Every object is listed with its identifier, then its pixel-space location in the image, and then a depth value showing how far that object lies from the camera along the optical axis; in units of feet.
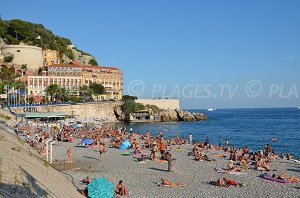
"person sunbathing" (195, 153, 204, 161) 75.31
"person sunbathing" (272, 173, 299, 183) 54.43
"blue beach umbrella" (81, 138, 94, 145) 96.51
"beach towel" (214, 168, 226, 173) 62.06
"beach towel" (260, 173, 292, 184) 53.89
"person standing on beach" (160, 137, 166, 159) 81.26
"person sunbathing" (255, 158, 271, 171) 64.61
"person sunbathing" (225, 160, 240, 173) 61.90
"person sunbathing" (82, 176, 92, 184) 50.04
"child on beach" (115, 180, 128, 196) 46.19
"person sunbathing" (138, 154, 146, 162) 72.52
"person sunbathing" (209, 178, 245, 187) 51.22
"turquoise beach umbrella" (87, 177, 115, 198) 41.22
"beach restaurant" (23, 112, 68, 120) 174.66
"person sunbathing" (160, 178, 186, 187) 51.06
